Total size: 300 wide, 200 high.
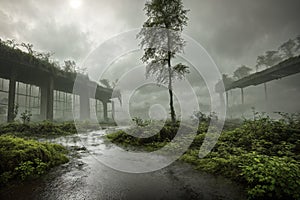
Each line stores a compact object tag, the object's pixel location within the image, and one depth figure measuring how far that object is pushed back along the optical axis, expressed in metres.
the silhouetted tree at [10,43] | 14.88
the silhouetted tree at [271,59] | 32.22
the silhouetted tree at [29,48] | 16.76
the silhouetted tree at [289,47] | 28.38
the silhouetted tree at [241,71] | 38.38
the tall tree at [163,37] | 12.47
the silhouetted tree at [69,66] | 23.22
